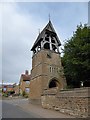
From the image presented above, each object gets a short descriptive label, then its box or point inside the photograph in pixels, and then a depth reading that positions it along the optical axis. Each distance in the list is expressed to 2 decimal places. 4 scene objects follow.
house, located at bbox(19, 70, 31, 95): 29.81
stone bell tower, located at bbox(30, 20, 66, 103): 14.91
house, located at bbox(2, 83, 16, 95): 36.95
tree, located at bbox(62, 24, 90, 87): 11.24
